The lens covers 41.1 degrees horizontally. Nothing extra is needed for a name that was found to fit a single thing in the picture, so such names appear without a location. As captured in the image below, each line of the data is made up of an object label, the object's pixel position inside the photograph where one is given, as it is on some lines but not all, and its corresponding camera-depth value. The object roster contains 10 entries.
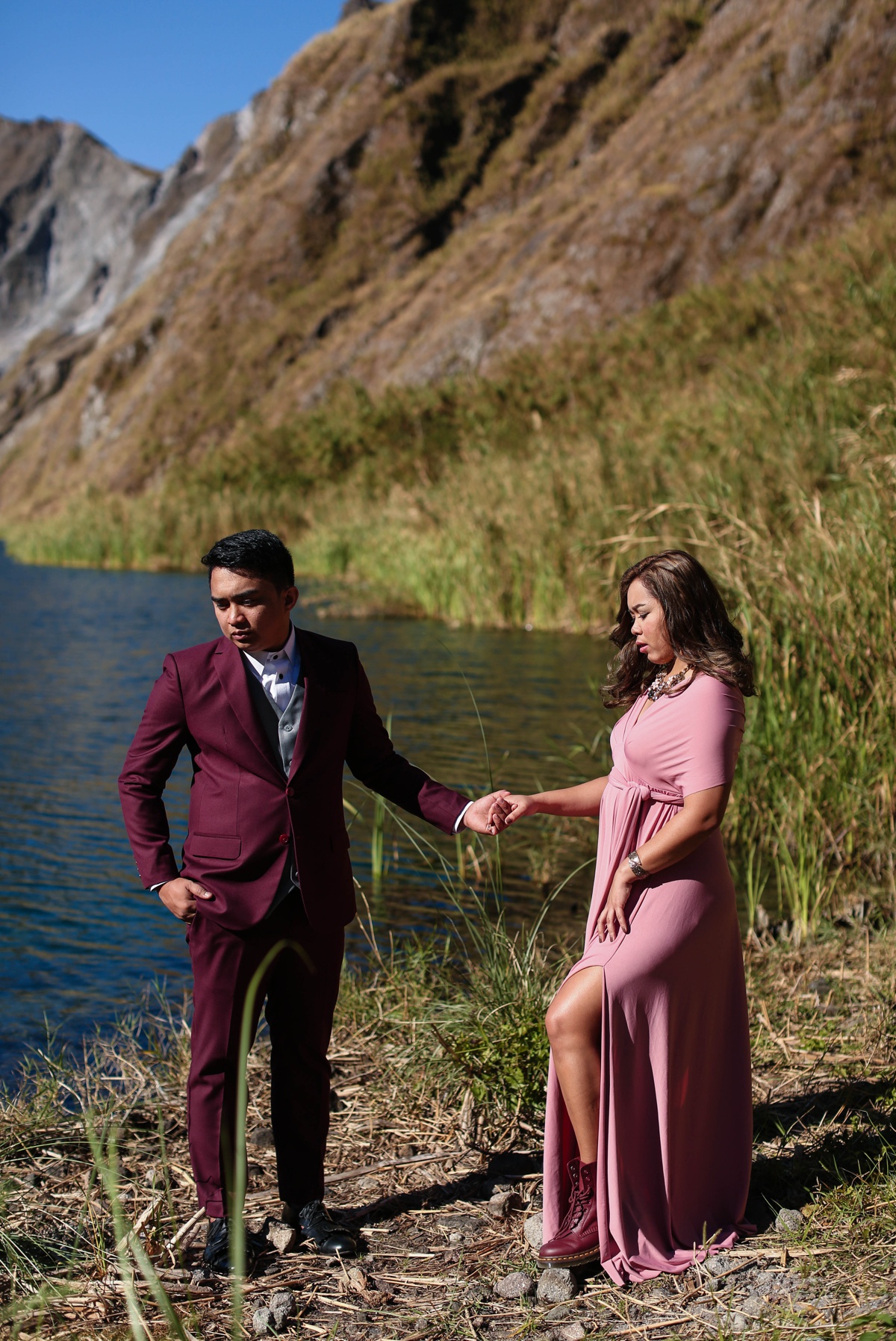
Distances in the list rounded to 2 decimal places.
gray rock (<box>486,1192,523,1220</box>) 2.96
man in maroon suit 2.76
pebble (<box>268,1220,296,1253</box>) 2.87
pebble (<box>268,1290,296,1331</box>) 2.54
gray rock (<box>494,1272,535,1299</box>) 2.58
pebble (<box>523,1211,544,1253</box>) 2.80
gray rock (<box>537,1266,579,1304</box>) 2.54
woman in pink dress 2.55
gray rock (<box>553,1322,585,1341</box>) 2.40
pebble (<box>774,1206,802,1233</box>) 2.67
